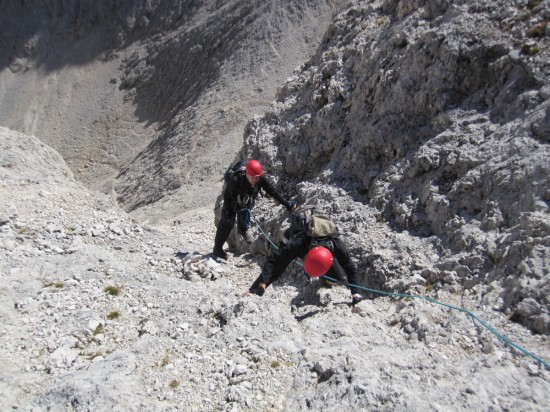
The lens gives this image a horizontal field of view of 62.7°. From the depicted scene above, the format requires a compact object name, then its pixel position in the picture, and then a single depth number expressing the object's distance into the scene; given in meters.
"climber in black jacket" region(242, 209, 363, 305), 6.77
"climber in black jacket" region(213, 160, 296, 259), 8.49
